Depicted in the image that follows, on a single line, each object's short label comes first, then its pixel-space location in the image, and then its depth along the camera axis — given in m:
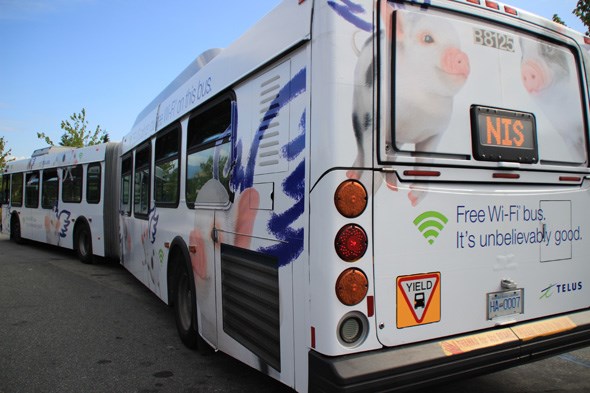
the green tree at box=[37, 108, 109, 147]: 35.66
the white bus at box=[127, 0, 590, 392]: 2.47
